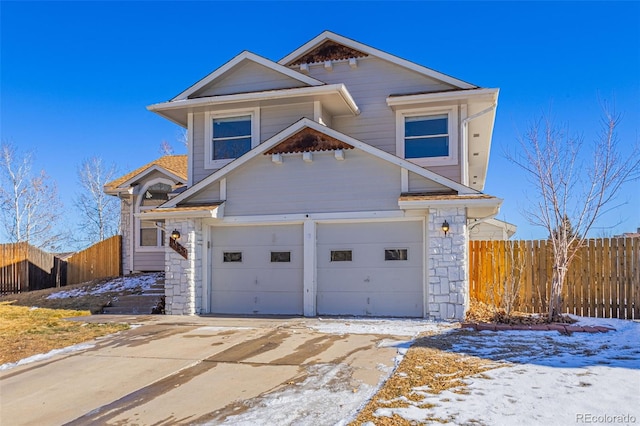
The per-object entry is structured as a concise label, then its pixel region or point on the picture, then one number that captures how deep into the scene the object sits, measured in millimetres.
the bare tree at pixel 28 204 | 27188
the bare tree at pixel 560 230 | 9617
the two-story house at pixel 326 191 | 9992
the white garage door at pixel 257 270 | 10734
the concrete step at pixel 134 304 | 11781
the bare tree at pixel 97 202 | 30797
